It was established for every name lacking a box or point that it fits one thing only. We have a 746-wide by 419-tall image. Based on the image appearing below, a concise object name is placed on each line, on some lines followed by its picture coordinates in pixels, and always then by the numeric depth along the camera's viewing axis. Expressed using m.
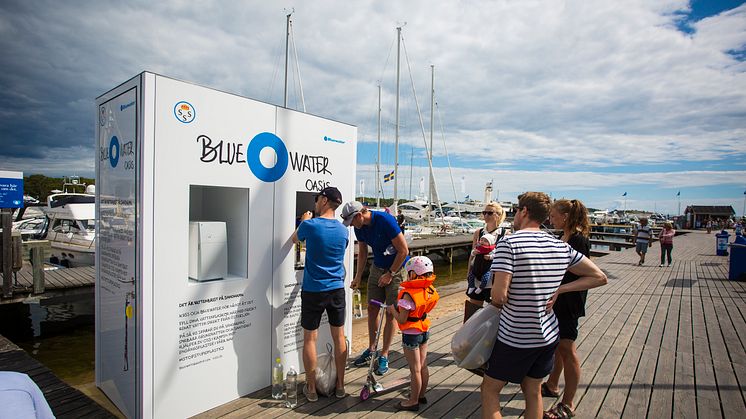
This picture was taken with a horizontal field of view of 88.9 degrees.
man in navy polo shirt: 3.58
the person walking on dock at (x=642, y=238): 12.52
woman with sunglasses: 3.48
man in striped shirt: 2.13
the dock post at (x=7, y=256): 8.10
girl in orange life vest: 2.87
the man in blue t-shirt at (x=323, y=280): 3.16
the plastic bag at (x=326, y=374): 3.28
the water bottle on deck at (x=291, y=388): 3.16
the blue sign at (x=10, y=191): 7.77
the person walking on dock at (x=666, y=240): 12.15
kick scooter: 3.23
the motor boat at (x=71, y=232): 12.46
